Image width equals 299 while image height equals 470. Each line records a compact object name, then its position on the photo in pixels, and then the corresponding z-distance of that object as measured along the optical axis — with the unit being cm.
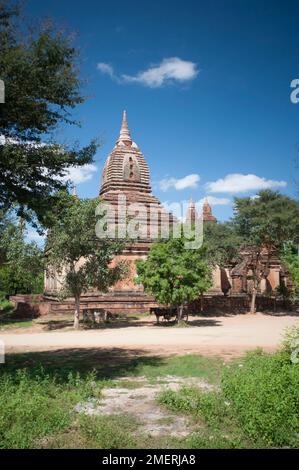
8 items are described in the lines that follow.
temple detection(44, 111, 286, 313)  2781
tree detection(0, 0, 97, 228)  858
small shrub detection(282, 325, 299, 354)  793
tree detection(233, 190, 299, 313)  2692
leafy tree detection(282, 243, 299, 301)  2385
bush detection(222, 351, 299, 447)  561
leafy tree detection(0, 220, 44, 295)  2062
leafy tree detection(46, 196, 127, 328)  1962
